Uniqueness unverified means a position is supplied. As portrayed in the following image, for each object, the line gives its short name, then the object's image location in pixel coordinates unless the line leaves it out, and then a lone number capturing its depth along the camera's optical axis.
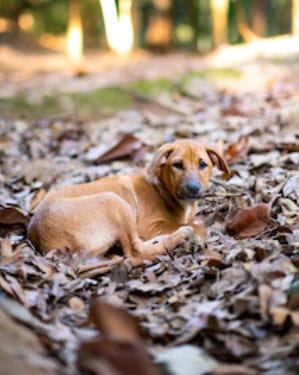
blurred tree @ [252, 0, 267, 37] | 20.94
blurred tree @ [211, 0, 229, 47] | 14.91
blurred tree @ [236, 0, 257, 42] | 15.36
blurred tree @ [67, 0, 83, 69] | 17.92
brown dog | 4.96
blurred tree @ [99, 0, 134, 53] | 16.59
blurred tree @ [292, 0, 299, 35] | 15.43
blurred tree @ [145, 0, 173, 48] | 16.86
